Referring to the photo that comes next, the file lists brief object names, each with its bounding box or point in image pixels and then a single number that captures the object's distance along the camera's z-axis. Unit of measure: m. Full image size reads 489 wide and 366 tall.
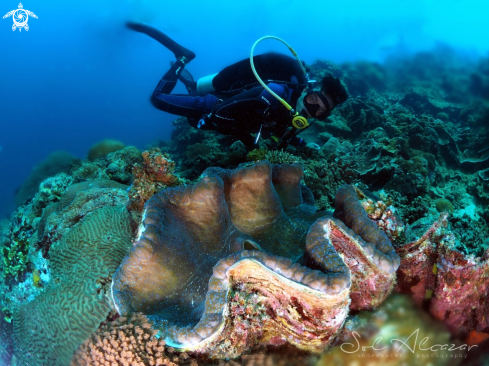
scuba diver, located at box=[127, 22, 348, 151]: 4.29
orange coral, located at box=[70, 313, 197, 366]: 1.41
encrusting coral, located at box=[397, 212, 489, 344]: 1.58
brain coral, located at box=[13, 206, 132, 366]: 2.30
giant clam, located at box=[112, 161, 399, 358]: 1.48
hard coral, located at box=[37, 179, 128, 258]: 3.08
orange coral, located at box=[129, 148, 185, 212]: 2.69
